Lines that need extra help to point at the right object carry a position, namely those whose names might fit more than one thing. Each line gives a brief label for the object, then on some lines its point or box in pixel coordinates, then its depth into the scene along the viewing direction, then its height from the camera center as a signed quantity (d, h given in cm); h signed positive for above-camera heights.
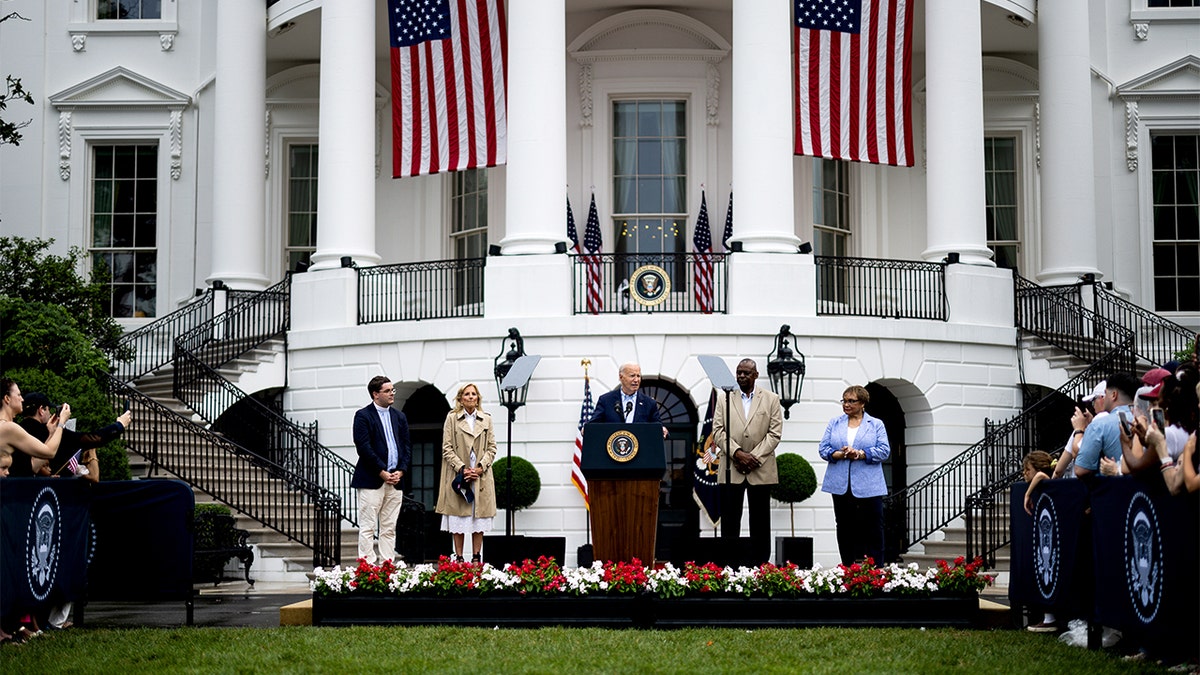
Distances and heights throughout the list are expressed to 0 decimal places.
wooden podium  1466 -64
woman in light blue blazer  1565 -63
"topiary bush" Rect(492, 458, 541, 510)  2245 -97
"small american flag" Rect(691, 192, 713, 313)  2366 +200
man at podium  1720 +8
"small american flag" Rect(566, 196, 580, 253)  2767 +317
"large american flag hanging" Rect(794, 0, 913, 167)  2492 +526
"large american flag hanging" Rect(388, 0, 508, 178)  2570 +539
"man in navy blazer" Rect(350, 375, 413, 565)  1673 -52
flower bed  1348 -155
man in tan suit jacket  1706 -42
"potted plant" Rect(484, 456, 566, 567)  1566 -131
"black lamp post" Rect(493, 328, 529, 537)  2204 +69
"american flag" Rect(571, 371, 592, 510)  2225 -46
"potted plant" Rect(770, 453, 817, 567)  2259 -95
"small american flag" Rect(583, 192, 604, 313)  2408 +196
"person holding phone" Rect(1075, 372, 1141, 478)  1193 -16
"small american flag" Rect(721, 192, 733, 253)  2755 +329
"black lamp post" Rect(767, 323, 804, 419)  2281 +59
